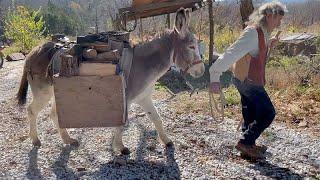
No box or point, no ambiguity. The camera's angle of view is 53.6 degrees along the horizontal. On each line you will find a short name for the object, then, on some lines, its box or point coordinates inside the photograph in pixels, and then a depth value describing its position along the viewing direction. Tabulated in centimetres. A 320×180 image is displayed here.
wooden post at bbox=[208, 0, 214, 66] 751
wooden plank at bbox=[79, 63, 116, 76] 326
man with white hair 313
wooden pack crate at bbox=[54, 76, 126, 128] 326
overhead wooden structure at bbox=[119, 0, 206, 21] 570
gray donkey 356
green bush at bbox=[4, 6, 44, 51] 1378
